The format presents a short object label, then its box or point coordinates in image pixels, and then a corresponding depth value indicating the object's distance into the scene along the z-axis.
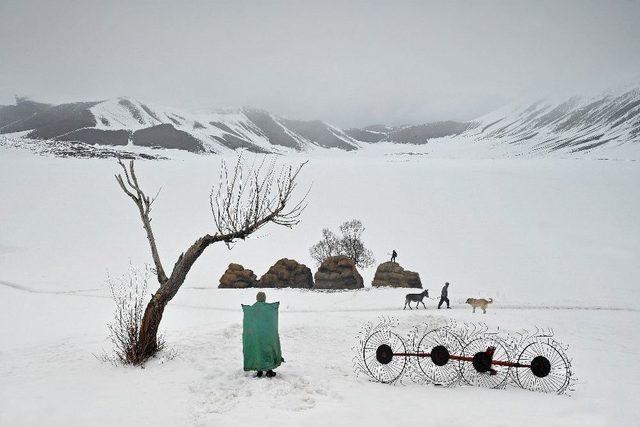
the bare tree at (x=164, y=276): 9.88
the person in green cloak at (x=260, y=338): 8.66
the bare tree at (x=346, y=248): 35.56
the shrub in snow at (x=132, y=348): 9.64
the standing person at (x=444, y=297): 19.34
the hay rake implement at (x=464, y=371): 8.50
